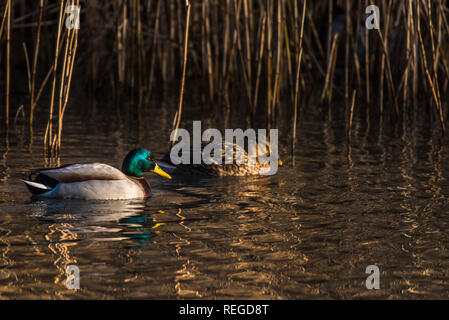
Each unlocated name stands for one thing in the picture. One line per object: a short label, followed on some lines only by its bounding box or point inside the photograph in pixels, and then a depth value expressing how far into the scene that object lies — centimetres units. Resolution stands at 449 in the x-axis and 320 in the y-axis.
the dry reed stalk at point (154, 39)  1356
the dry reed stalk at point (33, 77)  917
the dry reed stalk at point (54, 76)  853
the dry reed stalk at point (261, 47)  1130
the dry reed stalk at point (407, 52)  1077
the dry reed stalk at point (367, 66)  1212
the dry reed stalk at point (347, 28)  1284
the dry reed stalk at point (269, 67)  1111
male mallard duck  734
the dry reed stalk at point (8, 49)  961
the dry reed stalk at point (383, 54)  1168
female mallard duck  930
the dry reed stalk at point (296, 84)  951
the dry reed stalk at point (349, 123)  1041
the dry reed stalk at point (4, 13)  923
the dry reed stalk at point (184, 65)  829
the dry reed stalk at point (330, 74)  1267
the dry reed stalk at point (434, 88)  1036
